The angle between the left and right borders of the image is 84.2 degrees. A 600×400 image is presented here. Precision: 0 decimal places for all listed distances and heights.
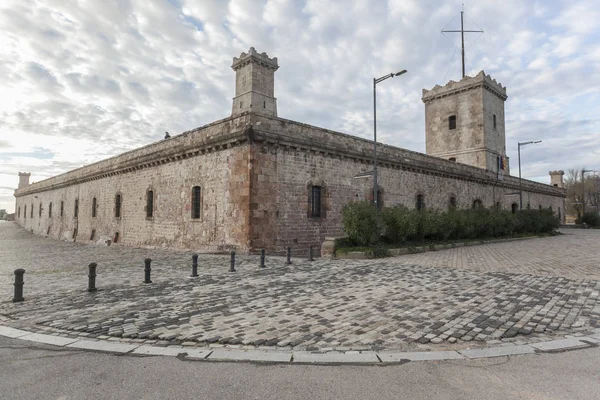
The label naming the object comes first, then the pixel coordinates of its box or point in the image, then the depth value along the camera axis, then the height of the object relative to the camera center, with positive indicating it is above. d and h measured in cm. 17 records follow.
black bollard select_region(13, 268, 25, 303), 651 -140
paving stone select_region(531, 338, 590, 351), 405 -160
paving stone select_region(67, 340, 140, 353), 409 -166
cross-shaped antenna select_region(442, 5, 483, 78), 3752 +2089
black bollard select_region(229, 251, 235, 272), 971 -143
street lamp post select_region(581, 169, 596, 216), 5203 +287
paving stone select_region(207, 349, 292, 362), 377 -163
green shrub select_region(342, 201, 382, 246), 1298 -32
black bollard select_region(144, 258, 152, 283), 812 -138
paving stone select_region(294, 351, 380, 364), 370 -161
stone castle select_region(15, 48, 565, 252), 1411 +217
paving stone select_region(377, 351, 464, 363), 375 -161
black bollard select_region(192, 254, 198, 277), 900 -144
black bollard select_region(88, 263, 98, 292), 729 -136
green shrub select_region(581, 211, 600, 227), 3588 -23
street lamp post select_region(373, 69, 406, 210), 1407 +492
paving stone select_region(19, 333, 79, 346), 434 -167
